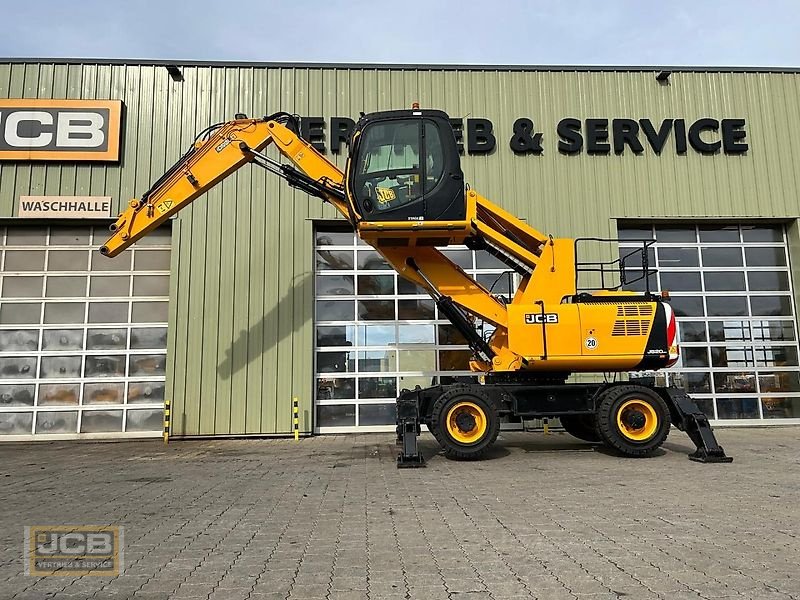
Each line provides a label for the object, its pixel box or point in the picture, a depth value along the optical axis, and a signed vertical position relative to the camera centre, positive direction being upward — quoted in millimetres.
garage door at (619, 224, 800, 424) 13586 +1395
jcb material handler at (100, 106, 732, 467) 8242 +1010
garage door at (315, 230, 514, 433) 12914 +904
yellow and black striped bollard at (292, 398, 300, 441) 12218 -744
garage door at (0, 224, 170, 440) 12875 +1132
